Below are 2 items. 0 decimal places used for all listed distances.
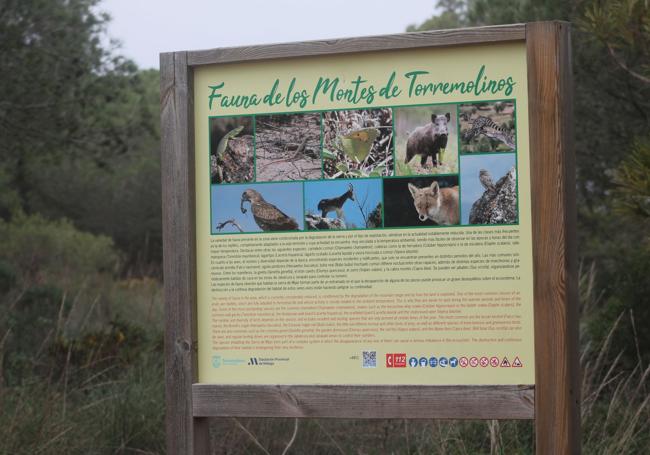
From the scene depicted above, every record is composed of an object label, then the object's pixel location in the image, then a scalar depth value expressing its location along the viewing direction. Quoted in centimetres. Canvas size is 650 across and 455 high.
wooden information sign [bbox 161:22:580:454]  344
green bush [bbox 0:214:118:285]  1438
